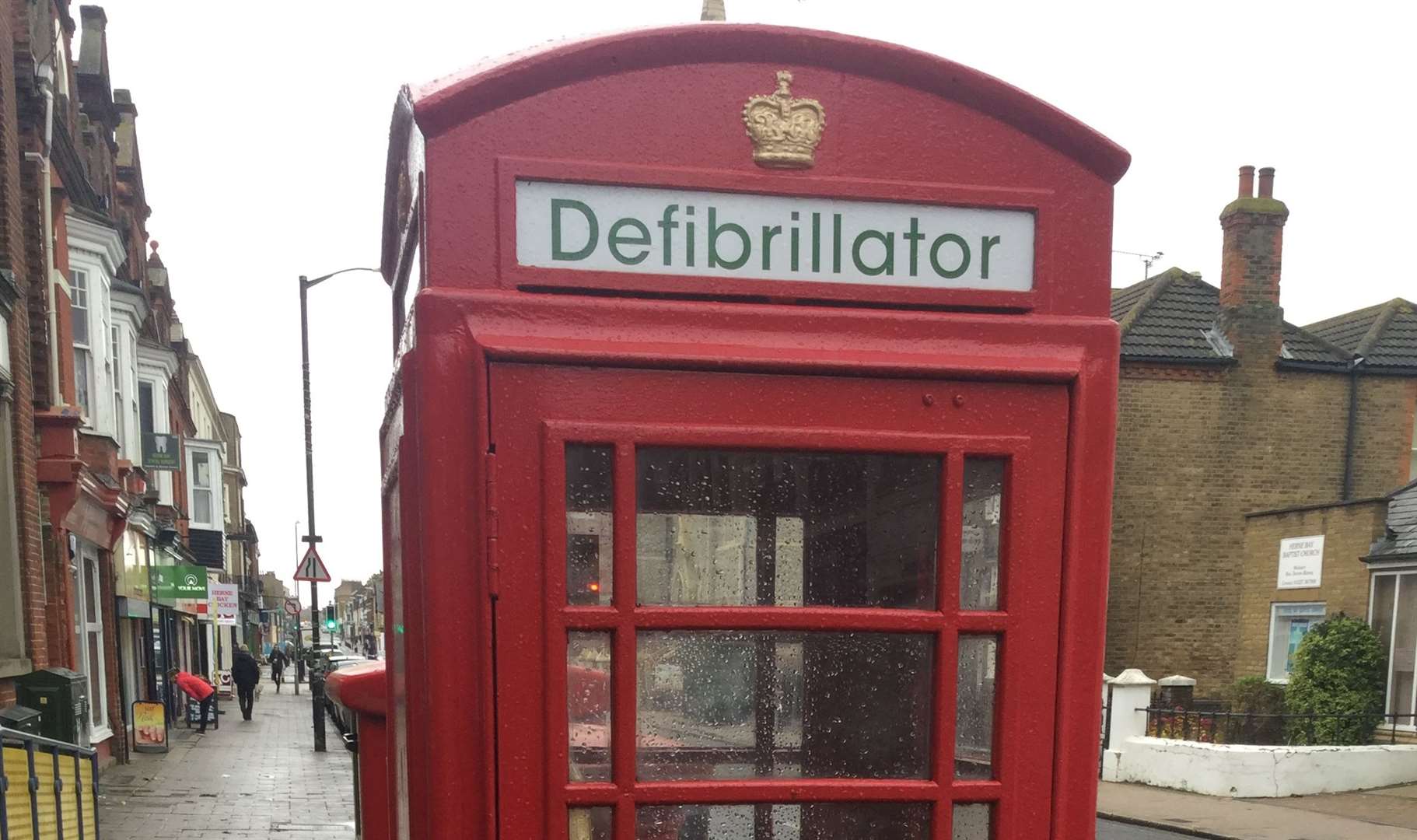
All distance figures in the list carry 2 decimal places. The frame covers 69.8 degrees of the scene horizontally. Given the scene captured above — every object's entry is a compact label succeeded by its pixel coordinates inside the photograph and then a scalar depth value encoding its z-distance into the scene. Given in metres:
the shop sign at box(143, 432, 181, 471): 17.55
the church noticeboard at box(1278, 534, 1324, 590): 14.41
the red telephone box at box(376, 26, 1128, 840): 1.55
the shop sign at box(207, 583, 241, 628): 21.00
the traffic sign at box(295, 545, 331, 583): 15.98
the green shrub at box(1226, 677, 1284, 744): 13.20
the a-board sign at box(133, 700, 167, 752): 14.43
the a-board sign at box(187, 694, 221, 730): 18.94
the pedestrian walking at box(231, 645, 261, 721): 20.31
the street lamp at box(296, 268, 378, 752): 15.11
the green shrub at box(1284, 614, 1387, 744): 12.44
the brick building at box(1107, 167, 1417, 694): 16.44
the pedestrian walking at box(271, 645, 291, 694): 31.89
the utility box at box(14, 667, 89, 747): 7.91
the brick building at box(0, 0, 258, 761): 9.27
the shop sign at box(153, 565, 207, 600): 18.00
